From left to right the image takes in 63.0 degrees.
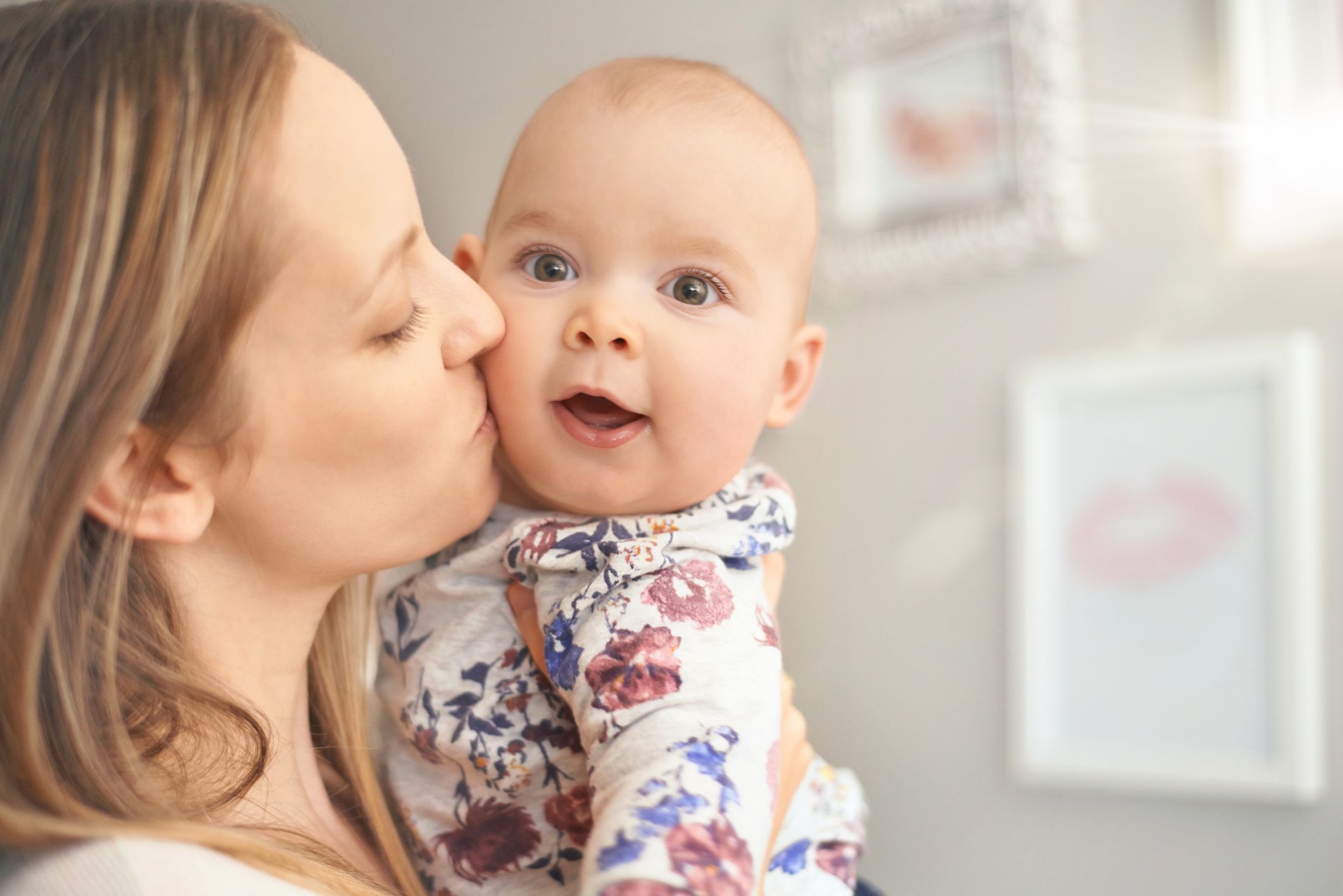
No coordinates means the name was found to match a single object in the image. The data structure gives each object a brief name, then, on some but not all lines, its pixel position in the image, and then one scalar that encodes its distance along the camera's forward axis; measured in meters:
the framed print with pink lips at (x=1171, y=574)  1.74
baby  0.86
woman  0.71
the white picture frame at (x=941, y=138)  2.00
